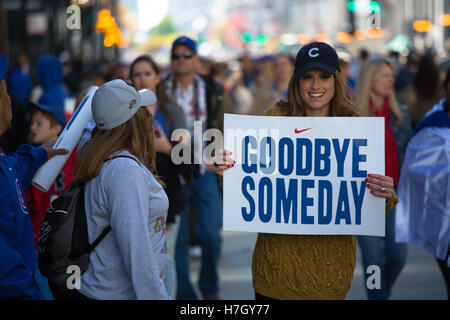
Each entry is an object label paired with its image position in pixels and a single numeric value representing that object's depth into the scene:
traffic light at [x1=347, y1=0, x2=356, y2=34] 18.05
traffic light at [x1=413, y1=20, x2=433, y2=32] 27.08
